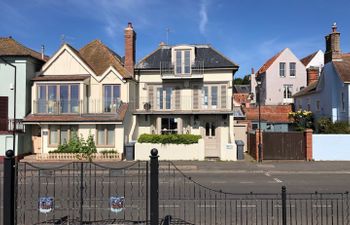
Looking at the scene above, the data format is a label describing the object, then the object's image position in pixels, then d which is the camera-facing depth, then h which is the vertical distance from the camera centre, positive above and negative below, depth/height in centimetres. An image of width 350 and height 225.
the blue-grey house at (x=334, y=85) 3117 +334
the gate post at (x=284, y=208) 727 -170
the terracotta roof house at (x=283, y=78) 4812 +579
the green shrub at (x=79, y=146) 2719 -178
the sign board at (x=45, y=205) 771 -172
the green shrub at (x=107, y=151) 2742 -214
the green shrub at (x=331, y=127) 2802 -36
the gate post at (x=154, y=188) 653 -116
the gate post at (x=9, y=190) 641 -119
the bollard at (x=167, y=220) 817 -220
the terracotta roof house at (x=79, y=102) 2816 +158
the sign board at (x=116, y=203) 777 -170
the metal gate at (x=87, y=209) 780 -249
